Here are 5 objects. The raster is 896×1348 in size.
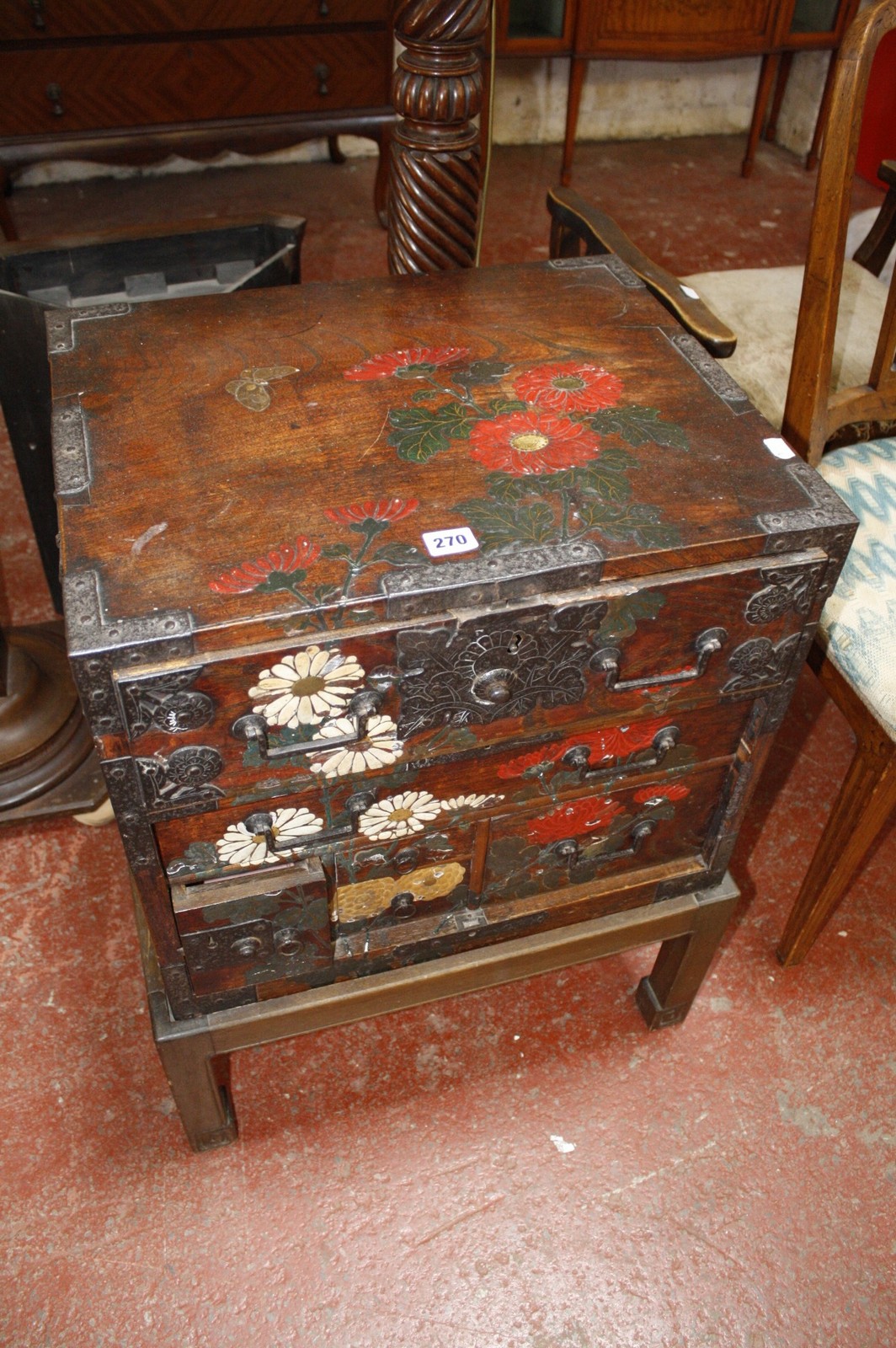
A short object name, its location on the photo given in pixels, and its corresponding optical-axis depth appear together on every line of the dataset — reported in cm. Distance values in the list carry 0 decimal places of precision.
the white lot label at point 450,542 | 89
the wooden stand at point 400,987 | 112
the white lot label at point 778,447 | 102
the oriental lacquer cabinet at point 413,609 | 85
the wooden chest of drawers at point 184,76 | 233
